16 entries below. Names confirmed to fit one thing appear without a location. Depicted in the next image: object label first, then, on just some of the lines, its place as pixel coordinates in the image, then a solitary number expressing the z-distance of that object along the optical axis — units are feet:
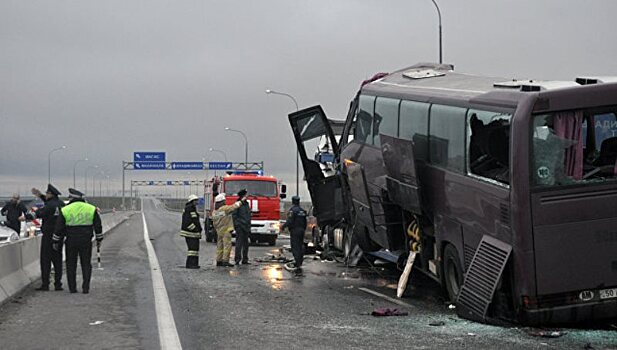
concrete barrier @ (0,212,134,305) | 44.11
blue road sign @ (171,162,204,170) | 309.01
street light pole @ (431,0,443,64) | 85.08
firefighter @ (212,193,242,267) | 66.13
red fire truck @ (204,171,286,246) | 99.30
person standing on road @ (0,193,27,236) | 82.99
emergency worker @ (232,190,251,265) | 67.97
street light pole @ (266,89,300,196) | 169.23
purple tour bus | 31.19
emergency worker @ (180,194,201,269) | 62.90
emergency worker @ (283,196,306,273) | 61.52
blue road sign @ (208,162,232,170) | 305.73
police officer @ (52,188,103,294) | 45.60
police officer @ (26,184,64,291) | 46.85
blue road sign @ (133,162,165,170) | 303.68
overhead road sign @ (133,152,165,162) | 303.27
